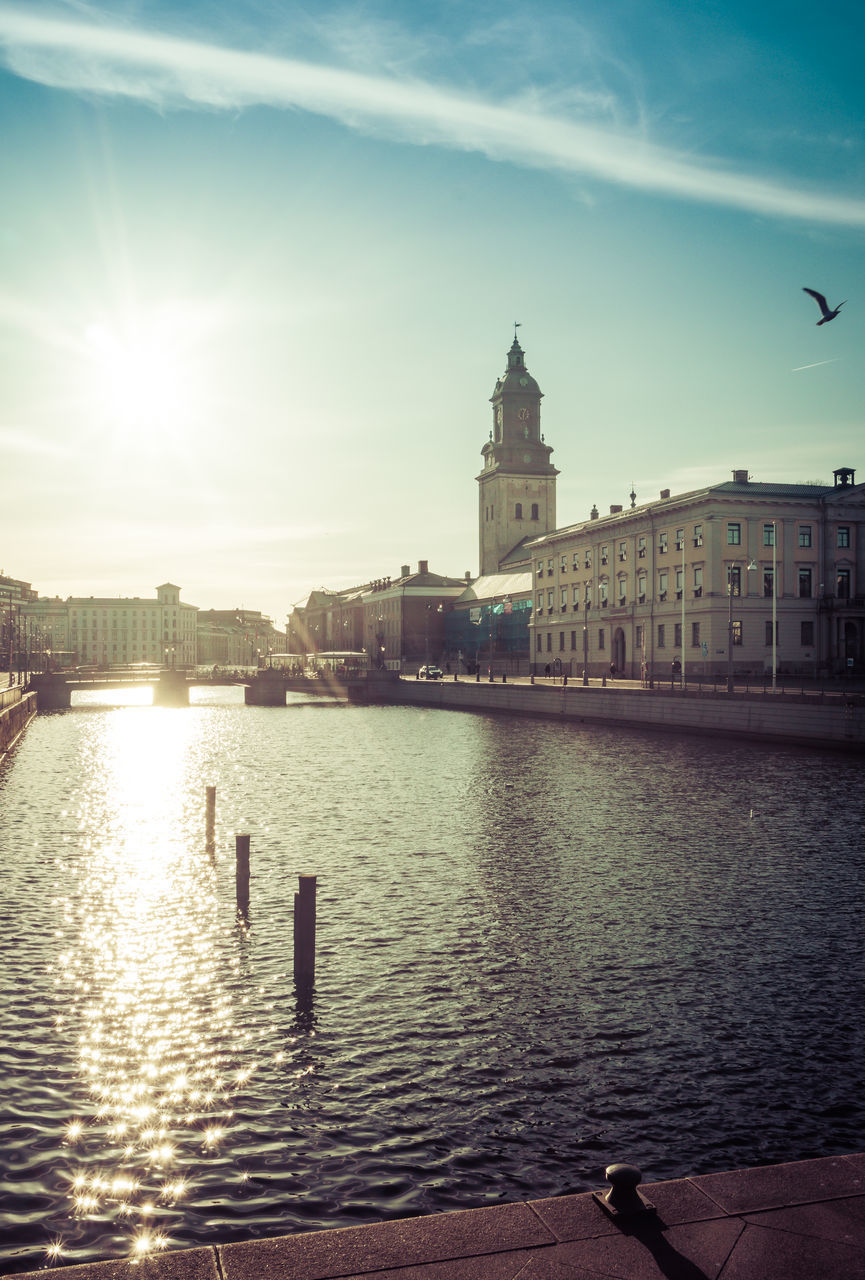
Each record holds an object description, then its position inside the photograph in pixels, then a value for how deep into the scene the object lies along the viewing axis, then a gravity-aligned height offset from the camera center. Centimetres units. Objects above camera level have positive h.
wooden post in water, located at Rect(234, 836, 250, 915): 1945 -411
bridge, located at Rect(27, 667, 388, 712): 10162 -339
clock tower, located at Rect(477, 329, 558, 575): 16088 +2842
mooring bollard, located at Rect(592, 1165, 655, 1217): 672 -355
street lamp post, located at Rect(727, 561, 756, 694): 5631 +87
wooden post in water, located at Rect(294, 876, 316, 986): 1495 -404
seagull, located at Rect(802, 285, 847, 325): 1716 +580
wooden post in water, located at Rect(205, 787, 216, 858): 2720 -444
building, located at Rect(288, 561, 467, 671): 16262 +605
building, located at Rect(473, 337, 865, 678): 7931 +612
